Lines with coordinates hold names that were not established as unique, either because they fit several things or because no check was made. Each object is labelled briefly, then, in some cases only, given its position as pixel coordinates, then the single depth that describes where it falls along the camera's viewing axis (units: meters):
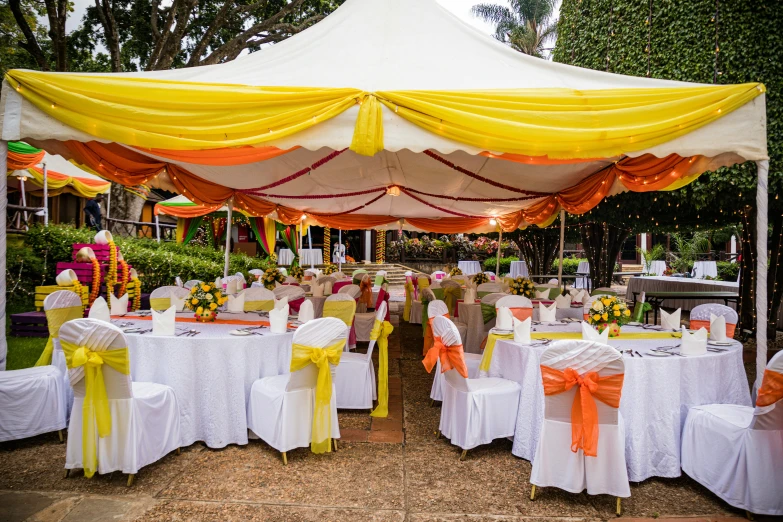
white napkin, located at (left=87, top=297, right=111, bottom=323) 4.16
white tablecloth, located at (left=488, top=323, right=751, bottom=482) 3.17
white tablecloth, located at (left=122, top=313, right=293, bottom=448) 3.59
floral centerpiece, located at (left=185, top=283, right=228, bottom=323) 4.38
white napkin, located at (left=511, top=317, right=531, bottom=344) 3.78
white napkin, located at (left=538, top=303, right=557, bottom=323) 5.03
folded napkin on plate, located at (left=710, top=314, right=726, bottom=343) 3.85
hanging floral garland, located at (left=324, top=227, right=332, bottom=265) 20.80
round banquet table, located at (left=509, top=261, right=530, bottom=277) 17.17
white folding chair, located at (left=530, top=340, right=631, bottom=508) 2.74
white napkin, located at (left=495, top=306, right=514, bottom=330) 4.25
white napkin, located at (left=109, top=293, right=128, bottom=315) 4.75
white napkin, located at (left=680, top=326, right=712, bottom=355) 3.42
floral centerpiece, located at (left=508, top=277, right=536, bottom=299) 7.25
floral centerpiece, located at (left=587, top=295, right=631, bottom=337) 3.98
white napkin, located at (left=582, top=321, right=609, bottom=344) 3.69
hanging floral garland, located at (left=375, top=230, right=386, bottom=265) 22.17
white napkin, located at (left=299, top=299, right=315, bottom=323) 4.49
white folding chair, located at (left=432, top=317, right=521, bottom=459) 3.49
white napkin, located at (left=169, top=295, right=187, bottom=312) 5.11
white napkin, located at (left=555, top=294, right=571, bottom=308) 6.53
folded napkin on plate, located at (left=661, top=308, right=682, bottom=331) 4.46
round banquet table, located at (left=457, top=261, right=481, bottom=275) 17.90
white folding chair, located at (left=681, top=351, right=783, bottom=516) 2.71
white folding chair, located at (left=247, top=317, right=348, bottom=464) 3.38
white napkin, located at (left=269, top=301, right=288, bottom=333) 3.96
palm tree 27.70
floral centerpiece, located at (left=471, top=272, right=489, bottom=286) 9.19
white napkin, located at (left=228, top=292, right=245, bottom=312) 5.15
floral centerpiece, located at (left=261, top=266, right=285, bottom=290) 8.17
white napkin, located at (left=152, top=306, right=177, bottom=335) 3.77
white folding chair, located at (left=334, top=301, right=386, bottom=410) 4.52
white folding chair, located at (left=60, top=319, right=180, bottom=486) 2.94
